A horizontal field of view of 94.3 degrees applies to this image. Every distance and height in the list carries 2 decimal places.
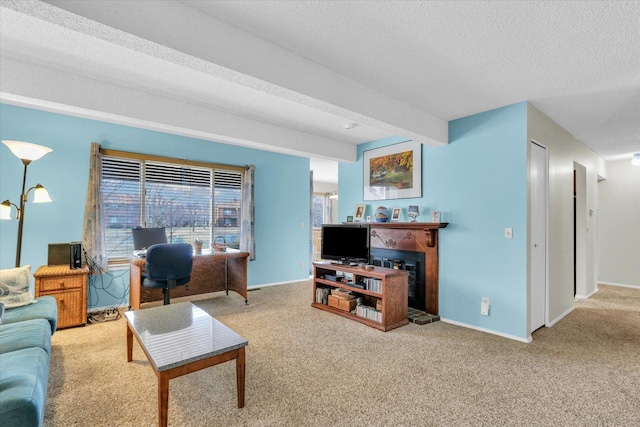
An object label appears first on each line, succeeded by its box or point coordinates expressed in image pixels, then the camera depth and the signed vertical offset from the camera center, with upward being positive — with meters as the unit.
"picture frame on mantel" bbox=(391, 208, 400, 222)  4.32 +0.06
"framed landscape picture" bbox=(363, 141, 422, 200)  4.17 +0.72
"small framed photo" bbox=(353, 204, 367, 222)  4.85 +0.11
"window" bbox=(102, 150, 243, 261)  4.09 +0.27
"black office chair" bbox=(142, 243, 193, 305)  3.31 -0.56
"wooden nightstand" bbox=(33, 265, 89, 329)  3.16 -0.81
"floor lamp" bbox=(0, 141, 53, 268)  2.88 +0.31
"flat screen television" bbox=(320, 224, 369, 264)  3.89 -0.33
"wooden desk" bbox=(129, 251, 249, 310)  3.71 -0.92
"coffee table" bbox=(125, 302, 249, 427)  1.64 -0.81
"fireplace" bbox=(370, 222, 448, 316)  3.80 -0.45
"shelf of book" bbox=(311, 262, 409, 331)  3.40 -0.97
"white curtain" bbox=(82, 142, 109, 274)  3.77 -0.05
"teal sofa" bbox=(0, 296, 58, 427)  1.26 -0.81
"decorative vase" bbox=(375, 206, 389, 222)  4.39 +0.08
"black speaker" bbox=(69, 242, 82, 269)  3.39 -0.45
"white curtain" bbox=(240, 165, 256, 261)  5.04 -0.01
